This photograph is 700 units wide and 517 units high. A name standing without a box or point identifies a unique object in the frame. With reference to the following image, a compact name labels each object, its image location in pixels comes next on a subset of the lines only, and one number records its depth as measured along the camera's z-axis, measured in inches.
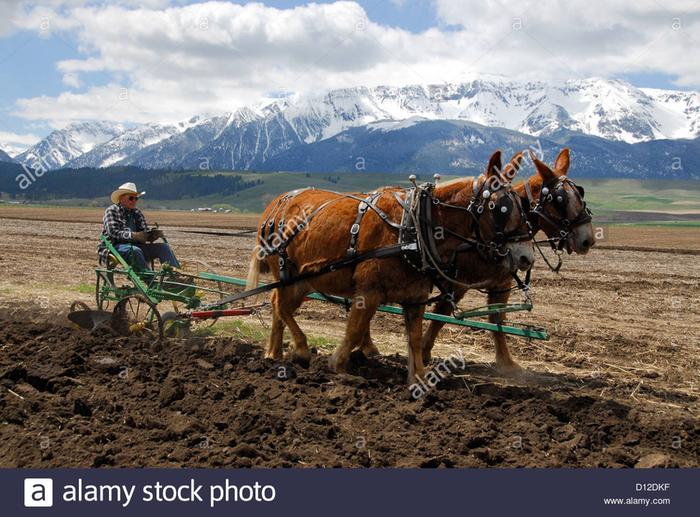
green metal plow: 412.8
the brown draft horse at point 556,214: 344.2
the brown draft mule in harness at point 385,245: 319.0
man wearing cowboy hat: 450.3
